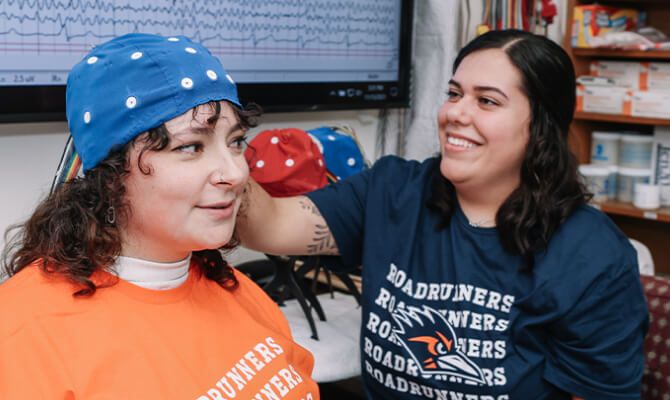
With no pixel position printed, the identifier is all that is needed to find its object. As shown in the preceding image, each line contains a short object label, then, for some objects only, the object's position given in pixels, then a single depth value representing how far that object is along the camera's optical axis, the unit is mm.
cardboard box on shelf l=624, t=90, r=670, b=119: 2738
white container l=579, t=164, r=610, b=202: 2924
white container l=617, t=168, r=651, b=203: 2875
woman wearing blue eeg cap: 832
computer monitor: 1371
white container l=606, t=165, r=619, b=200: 2965
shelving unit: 2834
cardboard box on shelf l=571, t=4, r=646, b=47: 2875
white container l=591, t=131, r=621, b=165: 2957
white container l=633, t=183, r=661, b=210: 2783
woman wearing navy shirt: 1414
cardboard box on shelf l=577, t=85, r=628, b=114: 2871
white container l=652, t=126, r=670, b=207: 2820
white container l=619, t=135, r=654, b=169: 2863
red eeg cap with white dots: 1542
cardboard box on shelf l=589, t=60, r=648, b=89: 2830
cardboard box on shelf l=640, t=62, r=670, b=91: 2766
